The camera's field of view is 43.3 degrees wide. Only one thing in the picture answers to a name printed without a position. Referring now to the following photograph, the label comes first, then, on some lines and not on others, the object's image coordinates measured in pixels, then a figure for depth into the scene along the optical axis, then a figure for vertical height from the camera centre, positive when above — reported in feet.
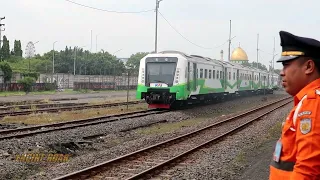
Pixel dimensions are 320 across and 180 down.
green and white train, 70.50 +0.15
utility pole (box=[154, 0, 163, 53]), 114.03 +10.66
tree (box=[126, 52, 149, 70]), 356.83 +18.66
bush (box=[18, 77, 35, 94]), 135.64 -1.72
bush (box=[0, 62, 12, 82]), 143.25 +2.44
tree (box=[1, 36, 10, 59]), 252.42 +18.52
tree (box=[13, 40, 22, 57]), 319.70 +23.10
